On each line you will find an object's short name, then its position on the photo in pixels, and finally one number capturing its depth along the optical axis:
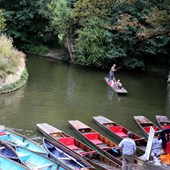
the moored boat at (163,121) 16.61
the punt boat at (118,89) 22.50
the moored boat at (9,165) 10.11
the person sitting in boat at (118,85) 23.09
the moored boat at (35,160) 10.35
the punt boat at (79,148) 11.26
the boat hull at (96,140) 12.17
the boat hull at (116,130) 13.63
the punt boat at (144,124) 15.49
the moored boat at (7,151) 11.09
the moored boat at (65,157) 10.73
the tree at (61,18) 33.69
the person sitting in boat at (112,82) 24.02
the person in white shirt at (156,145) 11.27
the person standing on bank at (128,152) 10.28
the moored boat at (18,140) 11.99
